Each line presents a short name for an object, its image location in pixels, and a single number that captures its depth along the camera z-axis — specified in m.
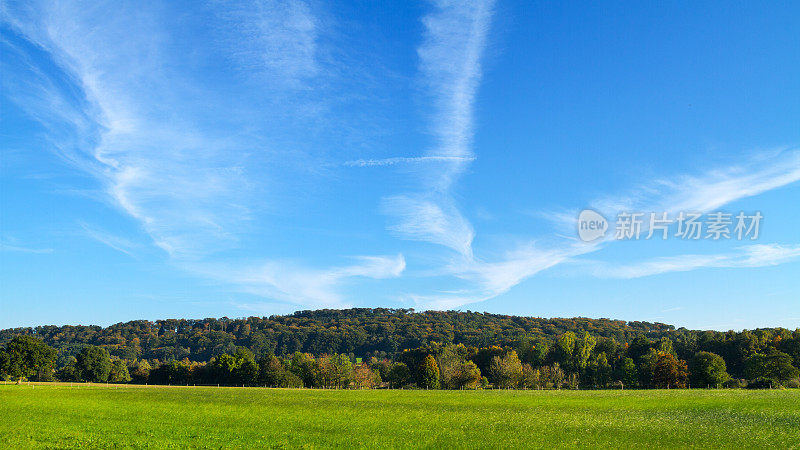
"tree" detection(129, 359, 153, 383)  161.00
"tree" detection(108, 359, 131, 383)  167.00
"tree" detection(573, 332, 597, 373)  155.38
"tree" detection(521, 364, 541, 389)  145.38
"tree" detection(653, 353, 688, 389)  131.62
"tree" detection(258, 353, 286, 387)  143.38
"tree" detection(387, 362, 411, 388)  151.62
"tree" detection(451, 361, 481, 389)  145.62
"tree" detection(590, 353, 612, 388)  148.62
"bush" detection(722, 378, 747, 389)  132.50
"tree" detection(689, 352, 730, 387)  124.50
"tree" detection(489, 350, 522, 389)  145.75
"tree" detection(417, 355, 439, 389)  142.00
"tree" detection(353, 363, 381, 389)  154.62
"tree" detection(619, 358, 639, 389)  142.20
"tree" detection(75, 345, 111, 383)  159.50
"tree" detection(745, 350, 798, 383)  121.31
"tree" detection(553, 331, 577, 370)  158.88
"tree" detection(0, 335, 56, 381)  130.38
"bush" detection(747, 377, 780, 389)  123.81
